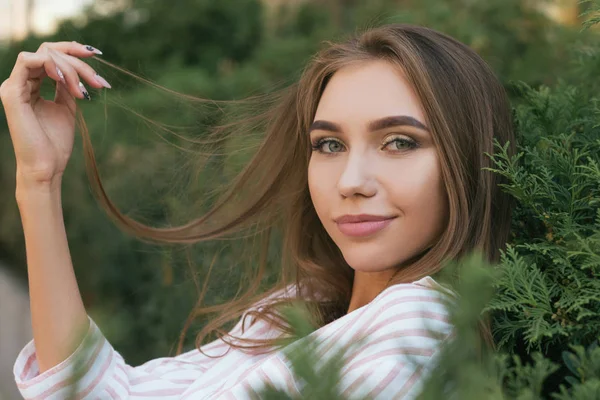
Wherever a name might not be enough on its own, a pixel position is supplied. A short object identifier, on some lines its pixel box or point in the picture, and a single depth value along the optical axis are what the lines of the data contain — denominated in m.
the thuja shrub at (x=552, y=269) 0.91
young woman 1.02
